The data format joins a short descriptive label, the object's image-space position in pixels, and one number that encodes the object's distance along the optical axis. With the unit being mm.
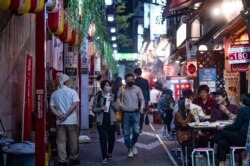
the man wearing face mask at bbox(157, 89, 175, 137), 16422
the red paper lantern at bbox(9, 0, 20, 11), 7324
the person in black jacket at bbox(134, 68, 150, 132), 15992
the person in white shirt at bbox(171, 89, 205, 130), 11008
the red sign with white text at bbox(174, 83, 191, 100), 23656
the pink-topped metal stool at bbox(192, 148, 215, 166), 9398
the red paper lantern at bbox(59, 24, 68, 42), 11922
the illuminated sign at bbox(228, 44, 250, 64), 12953
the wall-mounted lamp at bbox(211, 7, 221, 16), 20252
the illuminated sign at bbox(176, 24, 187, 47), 30942
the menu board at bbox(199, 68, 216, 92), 17734
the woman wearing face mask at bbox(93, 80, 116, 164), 11945
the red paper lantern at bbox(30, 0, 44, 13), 7692
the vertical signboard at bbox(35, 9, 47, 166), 8070
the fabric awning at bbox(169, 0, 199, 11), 17031
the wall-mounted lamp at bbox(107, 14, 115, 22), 38956
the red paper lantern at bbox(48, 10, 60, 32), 10721
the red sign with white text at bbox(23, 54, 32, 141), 11211
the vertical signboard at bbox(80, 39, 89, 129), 19531
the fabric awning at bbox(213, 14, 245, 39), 13270
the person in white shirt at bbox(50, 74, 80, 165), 10844
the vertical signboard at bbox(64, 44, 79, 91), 13805
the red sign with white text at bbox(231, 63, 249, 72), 13398
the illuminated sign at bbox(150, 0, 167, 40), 44469
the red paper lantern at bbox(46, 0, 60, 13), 9780
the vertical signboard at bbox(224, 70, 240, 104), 17078
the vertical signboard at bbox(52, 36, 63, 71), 16125
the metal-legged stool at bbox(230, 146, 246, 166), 8906
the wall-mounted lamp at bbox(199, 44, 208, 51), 20447
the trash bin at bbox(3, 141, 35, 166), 8039
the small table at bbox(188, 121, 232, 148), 9875
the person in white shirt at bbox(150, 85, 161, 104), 24941
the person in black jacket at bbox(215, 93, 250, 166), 9055
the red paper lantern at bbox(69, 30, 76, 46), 13105
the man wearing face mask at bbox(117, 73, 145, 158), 12453
